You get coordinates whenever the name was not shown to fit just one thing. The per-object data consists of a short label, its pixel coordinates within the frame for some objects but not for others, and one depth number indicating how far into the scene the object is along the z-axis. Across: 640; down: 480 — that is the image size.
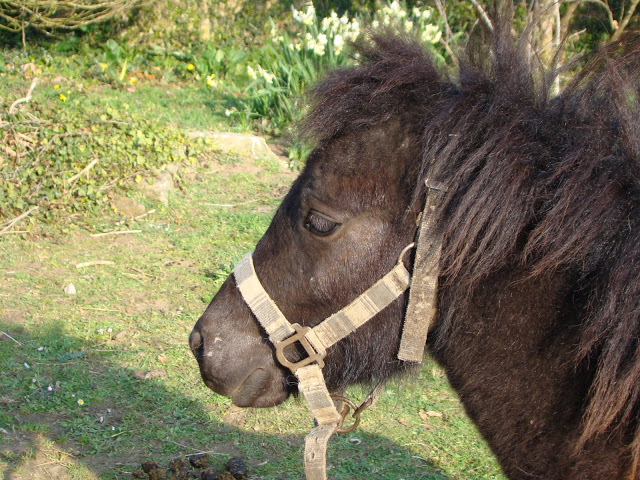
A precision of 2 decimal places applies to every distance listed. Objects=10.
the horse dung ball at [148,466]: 3.08
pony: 1.62
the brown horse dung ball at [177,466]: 3.13
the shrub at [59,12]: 8.66
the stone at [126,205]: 5.98
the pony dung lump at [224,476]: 3.04
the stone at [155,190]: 6.16
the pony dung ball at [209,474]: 3.07
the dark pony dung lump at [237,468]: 3.13
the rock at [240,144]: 7.25
